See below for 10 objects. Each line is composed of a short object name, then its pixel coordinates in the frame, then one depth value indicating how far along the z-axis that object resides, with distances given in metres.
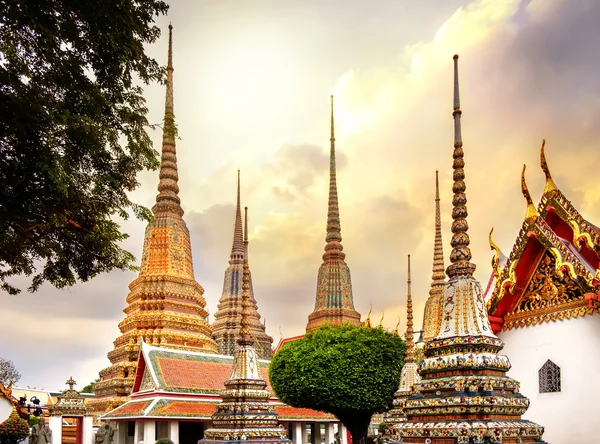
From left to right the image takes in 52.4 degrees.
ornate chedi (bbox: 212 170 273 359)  42.00
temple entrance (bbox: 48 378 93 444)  25.22
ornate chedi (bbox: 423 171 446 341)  33.72
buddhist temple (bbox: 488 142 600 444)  9.94
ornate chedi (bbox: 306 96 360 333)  39.31
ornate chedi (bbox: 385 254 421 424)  16.22
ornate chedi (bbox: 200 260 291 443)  13.72
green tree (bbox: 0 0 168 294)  8.20
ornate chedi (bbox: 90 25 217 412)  30.36
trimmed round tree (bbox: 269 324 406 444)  21.47
